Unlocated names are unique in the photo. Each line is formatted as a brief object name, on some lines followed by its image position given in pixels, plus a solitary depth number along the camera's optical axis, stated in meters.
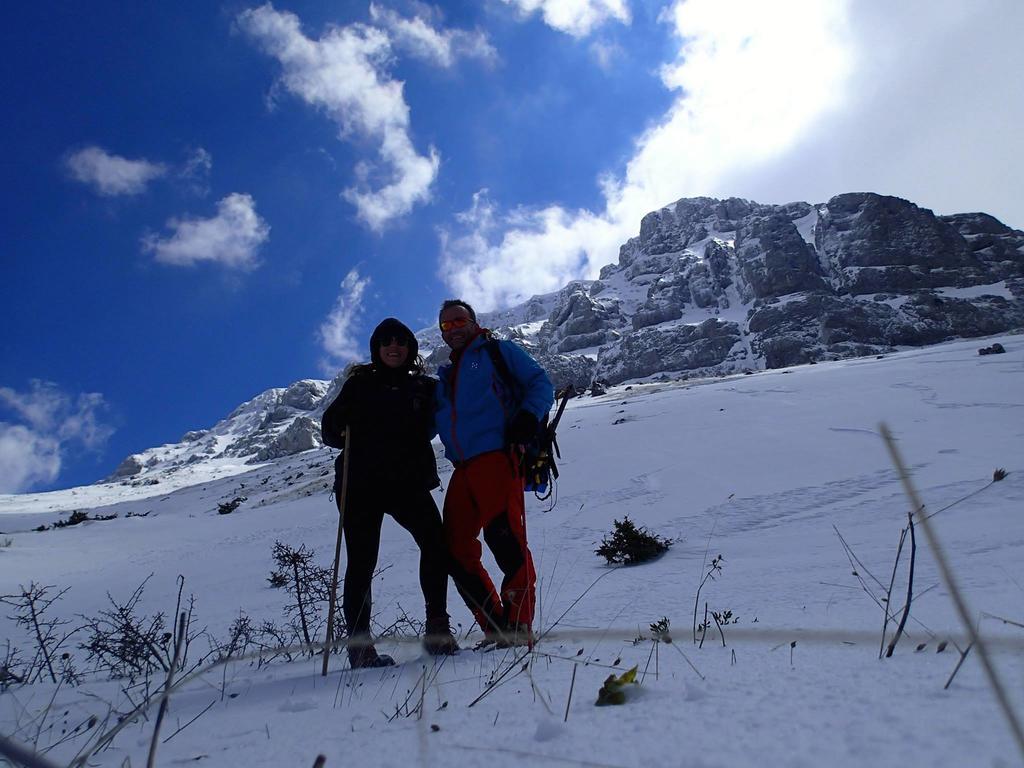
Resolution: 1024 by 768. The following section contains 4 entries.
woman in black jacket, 2.55
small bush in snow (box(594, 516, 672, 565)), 4.32
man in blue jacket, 2.46
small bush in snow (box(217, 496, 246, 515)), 15.55
